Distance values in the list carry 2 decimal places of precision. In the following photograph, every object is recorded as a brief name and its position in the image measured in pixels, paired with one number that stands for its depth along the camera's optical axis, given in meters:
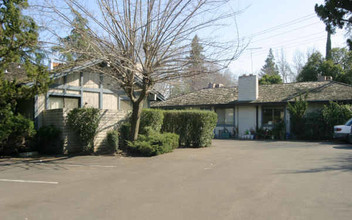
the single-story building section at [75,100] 13.33
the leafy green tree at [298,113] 21.14
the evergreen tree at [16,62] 11.59
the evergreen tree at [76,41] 11.41
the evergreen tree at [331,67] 29.84
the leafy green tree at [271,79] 36.12
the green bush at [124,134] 14.13
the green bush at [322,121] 19.39
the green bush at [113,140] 13.14
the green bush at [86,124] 12.67
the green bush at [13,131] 11.75
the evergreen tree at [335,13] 21.45
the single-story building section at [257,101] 22.11
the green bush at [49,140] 12.91
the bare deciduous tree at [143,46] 11.96
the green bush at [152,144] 12.35
